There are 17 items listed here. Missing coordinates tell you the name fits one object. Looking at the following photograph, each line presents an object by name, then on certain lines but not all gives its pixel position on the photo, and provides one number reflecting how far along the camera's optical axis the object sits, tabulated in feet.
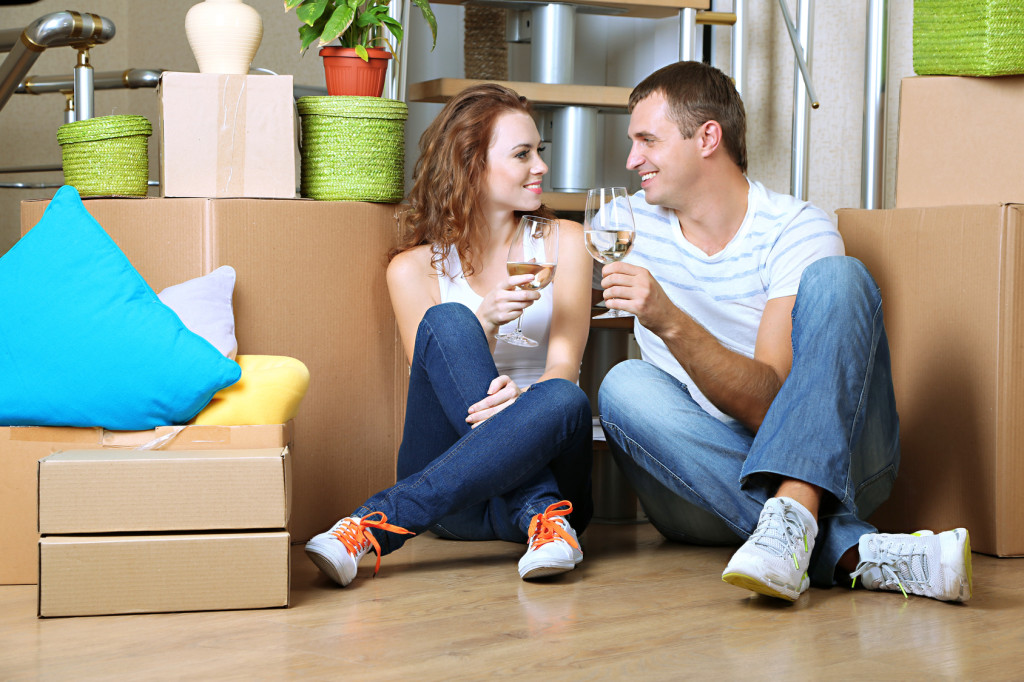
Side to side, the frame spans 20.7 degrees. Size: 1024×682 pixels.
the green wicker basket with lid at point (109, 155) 16.42
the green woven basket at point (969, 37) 16.15
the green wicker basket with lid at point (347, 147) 16.57
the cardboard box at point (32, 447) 15.21
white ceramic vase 16.41
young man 14.88
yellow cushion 15.33
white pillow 15.80
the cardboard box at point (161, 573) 14.57
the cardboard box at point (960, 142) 16.19
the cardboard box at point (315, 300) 16.30
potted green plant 16.53
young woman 15.30
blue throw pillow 15.16
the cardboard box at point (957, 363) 15.94
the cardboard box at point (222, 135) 16.33
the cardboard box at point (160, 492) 14.58
